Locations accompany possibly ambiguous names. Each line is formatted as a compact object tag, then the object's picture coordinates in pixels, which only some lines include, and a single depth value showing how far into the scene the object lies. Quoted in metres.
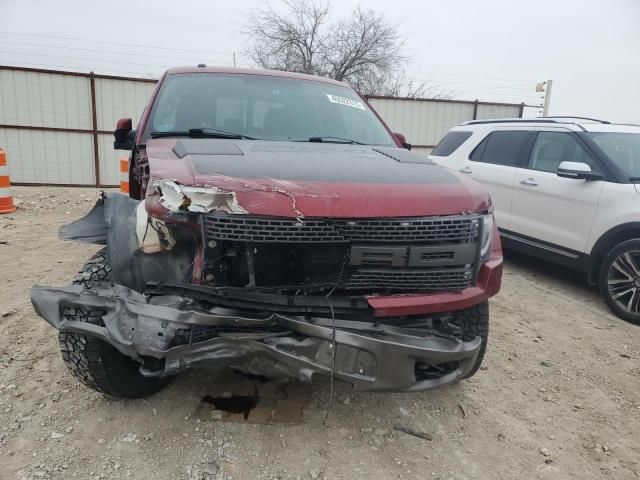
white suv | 4.53
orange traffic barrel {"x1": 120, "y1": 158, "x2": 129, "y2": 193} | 7.73
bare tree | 21.70
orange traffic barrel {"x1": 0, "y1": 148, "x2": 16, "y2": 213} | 7.43
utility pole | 15.73
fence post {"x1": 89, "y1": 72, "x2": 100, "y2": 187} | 10.73
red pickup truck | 2.06
